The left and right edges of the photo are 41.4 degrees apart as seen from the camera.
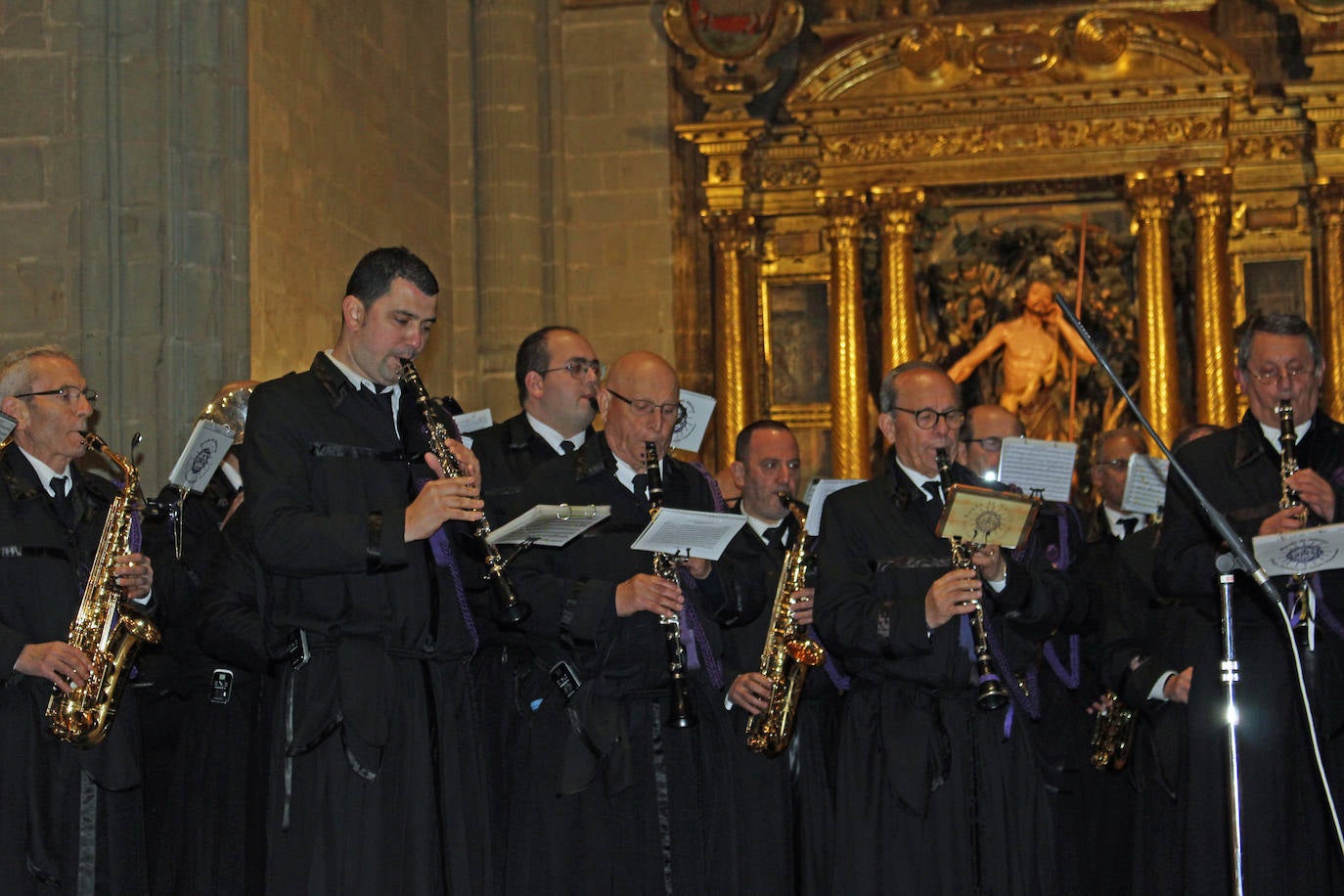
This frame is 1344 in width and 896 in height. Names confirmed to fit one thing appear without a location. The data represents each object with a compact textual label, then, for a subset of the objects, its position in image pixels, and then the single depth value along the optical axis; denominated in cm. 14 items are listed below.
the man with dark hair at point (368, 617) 477
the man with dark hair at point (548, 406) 682
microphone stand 453
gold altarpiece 1184
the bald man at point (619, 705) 553
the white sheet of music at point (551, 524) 512
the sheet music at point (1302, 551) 488
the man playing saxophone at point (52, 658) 576
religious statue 1203
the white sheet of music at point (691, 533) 532
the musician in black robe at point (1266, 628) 546
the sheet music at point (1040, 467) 709
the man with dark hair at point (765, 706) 625
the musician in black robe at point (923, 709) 559
